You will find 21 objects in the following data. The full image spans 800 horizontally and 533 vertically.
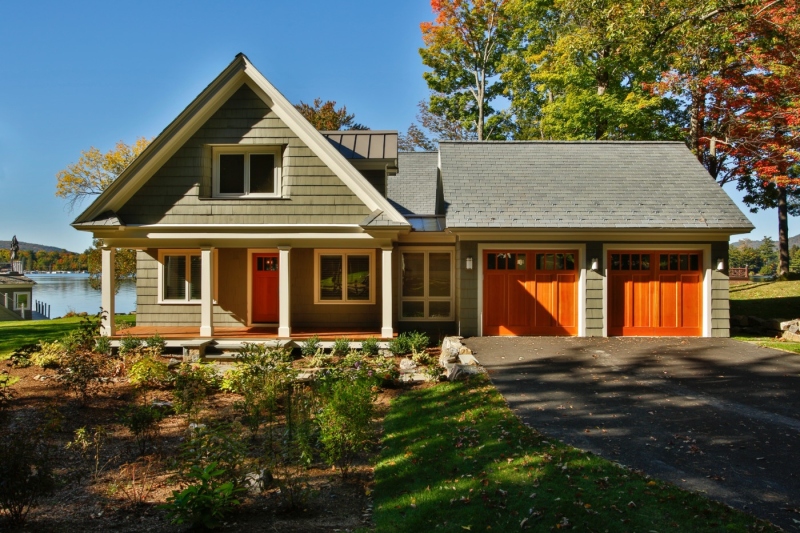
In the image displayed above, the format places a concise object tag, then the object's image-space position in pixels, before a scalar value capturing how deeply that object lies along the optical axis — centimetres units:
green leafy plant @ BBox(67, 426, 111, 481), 585
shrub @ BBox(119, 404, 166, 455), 617
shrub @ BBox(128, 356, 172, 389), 892
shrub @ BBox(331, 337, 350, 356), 1158
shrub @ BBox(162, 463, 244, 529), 434
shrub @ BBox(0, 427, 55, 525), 431
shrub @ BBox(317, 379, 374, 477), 550
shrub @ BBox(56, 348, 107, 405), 823
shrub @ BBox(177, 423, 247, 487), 502
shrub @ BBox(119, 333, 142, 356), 1145
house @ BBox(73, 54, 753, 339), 1197
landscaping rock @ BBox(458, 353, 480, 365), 977
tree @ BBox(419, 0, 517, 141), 2747
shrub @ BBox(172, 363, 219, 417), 717
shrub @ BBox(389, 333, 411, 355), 1146
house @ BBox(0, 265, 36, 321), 3429
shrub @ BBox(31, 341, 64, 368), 1060
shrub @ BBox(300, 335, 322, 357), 1159
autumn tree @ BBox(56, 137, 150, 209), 2702
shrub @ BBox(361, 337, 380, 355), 1154
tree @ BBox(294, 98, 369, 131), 3184
